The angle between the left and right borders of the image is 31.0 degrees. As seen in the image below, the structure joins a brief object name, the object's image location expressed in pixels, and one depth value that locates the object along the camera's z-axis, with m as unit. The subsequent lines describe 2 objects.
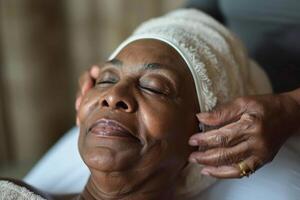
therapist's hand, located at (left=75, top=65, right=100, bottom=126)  1.22
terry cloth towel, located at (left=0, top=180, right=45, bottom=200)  1.05
